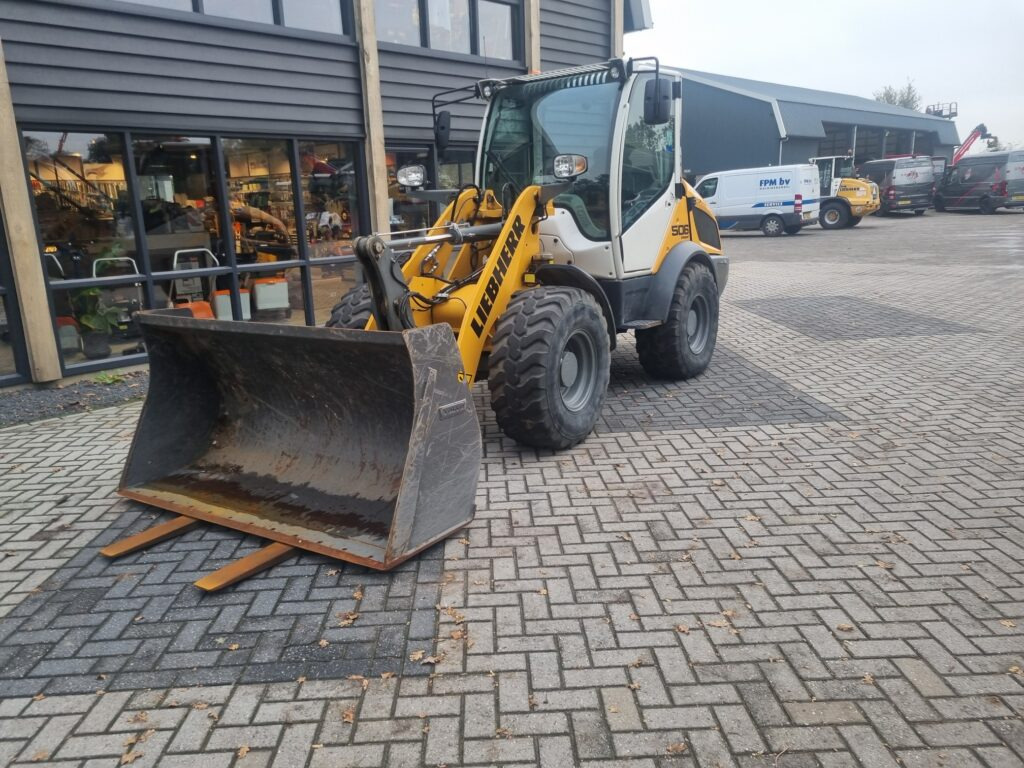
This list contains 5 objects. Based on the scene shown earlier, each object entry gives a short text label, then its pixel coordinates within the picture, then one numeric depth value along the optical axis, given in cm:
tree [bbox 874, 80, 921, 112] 7981
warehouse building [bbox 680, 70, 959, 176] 3100
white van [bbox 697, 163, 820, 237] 2470
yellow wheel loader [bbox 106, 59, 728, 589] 400
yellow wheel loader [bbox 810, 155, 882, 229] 2738
